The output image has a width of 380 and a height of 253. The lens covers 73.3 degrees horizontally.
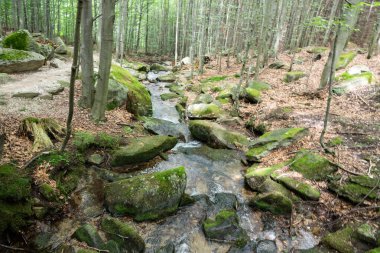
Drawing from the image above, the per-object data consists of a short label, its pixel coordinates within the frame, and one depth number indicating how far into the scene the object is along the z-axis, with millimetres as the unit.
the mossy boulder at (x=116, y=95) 9565
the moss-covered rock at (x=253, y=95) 12031
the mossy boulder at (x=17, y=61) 10586
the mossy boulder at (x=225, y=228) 5102
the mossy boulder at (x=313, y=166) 6320
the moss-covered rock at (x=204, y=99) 12703
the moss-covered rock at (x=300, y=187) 5828
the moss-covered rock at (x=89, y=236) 4314
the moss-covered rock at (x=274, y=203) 5648
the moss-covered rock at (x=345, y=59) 15266
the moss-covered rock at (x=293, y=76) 14713
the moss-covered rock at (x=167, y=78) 19312
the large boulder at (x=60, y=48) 17875
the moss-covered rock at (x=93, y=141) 6324
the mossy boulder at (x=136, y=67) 22705
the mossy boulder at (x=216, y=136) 8953
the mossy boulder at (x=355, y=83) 11277
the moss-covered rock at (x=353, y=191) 5426
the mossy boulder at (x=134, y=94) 10148
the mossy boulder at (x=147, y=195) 5258
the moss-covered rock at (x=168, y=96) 14242
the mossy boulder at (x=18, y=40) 12132
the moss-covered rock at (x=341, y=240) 4542
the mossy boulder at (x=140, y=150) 6527
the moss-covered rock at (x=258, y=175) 6594
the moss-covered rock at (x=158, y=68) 25484
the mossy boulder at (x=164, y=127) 9430
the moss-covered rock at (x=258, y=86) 13420
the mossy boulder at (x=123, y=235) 4539
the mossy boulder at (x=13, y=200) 4004
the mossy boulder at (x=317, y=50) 20328
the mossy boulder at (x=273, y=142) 7912
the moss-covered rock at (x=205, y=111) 11297
